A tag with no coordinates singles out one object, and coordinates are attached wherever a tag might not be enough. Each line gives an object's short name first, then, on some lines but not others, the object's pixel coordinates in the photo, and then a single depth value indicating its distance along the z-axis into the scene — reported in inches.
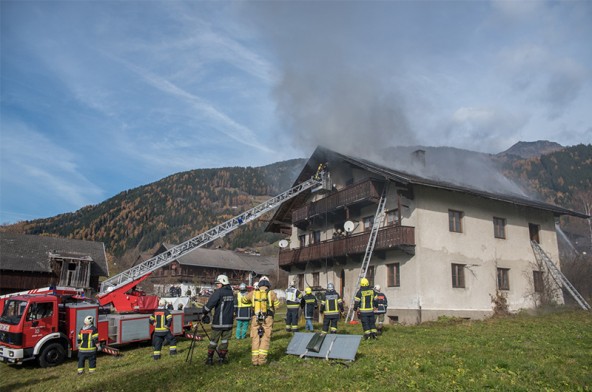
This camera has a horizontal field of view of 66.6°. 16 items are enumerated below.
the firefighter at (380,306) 657.0
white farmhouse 885.2
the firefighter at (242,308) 481.7
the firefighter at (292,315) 673.0
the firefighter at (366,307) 559.8
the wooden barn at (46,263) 1492.4
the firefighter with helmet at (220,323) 422.0
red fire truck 554.3
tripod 451.5
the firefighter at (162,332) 525.3
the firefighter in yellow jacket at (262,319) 409.1
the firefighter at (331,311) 585.0
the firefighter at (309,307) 688.4
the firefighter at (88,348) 491.2
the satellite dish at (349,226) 978.2
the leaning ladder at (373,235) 915.4
